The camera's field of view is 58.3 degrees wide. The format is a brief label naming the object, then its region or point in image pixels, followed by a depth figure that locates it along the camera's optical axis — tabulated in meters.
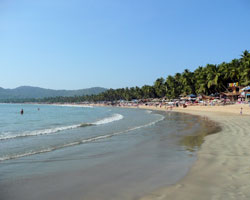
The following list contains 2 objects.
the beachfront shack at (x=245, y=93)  43.85
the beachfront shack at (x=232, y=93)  54.94
